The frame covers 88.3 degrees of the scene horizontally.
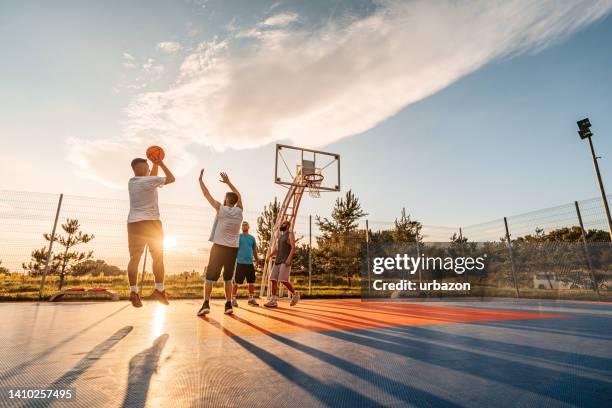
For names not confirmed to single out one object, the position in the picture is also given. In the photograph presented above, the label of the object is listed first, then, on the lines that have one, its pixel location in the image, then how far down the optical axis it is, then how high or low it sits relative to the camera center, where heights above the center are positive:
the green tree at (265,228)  20.08 +3.45
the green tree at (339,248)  18.17 +1.91
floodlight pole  8.59 +2.52
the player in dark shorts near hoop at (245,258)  6.32 +0.46
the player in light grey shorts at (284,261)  6.09 +0.37
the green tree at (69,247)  7.78 +0.91
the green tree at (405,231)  20.41 +3.12
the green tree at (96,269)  7.68 +0.36
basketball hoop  10.00 +3.14
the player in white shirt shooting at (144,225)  3.51 +0.62
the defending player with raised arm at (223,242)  4.25 +0.52
